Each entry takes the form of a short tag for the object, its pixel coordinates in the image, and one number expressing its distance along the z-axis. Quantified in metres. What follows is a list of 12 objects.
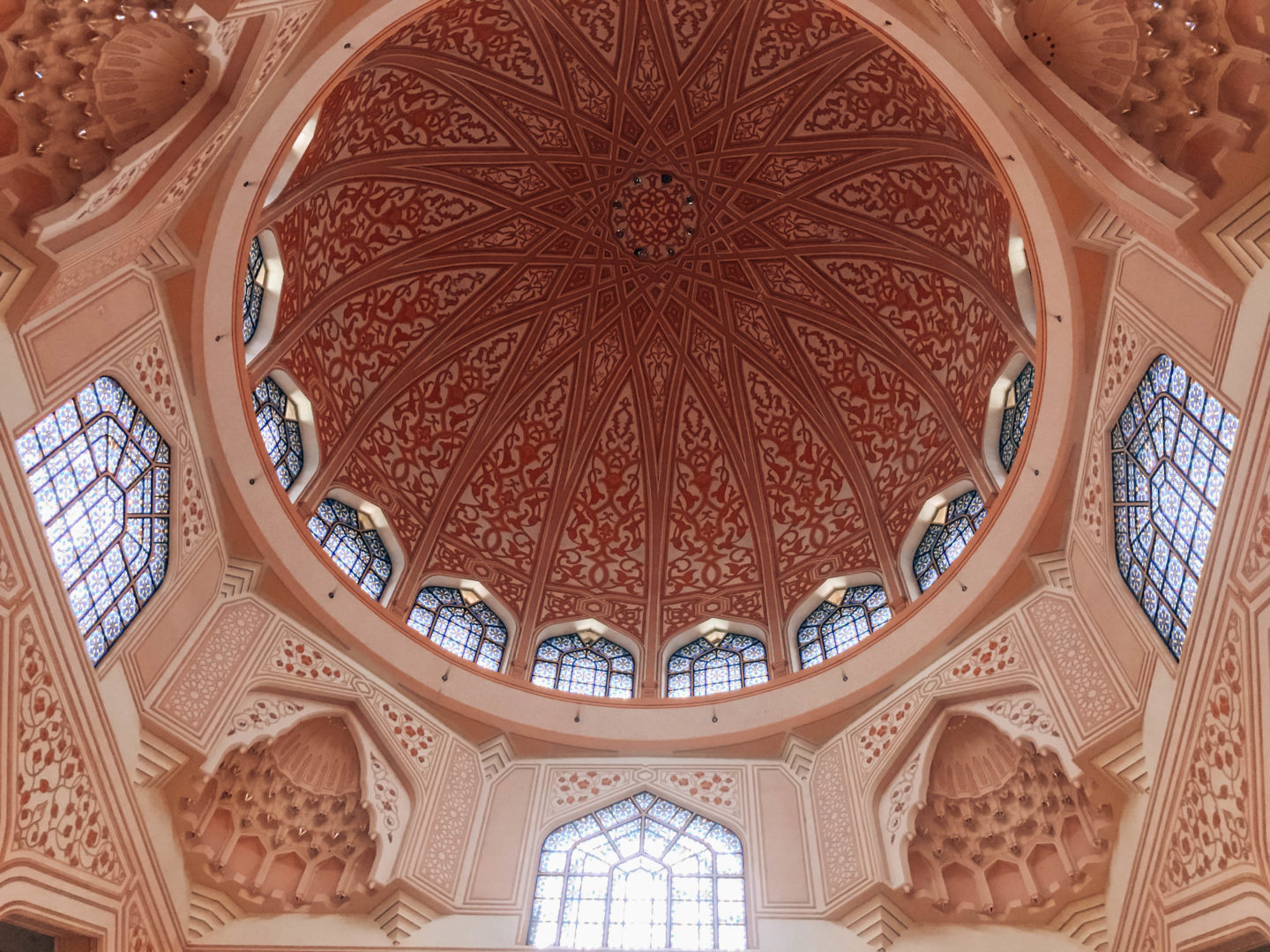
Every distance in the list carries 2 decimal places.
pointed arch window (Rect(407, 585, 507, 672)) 11.52
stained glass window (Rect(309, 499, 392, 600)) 11.20
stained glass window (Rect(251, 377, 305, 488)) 10.64
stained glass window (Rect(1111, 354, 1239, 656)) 6.85
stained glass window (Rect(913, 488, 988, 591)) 11.15
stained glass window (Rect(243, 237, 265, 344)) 10.20
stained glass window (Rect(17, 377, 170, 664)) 7.30
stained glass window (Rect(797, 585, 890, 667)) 11.49
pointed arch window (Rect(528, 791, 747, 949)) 8.80
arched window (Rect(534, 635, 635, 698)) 11.69
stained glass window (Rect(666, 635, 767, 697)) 11.64
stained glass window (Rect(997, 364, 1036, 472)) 10.66
